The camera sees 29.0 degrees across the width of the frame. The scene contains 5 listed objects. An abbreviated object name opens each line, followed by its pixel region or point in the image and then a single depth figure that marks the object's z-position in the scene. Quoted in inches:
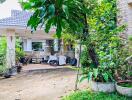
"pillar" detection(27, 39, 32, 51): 1051.2
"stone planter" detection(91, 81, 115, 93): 278.5
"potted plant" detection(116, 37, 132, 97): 276.0
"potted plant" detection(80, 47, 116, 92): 278.2
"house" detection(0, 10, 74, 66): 558.2
